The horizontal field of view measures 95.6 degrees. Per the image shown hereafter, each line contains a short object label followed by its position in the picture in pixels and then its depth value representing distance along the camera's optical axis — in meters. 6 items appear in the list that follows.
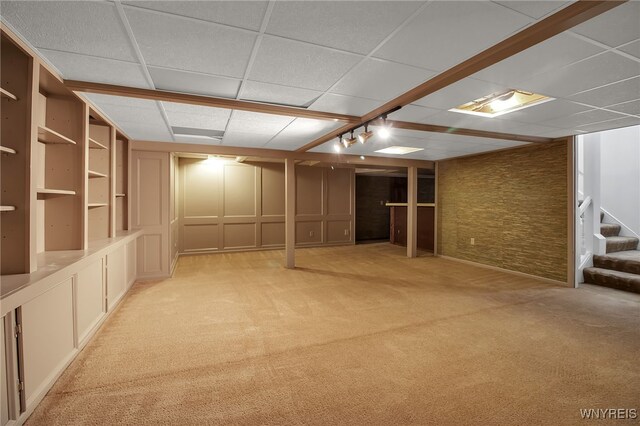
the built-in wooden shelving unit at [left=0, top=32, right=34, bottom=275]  1.90
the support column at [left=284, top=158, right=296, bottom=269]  5.70
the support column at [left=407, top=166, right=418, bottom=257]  6.69
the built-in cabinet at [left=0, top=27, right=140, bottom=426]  1.67
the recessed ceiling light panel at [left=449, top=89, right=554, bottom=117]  2.87
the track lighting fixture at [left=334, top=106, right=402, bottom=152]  3.13
